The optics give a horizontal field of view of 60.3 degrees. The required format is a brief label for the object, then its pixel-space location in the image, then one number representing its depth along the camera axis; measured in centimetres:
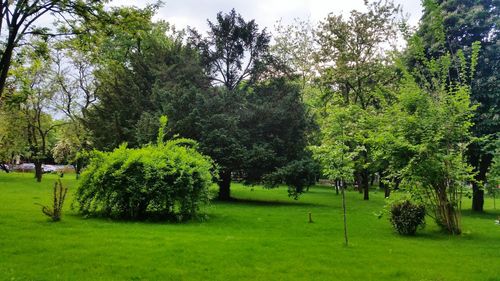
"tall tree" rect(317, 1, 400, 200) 3055
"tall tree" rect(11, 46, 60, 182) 4072
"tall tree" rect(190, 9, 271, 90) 2819
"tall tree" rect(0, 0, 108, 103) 1155
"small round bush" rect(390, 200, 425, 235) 1316
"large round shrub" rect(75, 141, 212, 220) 1488
